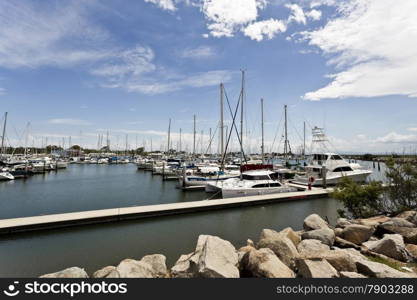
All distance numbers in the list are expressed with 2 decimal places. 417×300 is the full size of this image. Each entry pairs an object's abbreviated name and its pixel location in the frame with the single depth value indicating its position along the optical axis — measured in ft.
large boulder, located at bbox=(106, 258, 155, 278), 20.65
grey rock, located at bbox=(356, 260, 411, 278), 18.11
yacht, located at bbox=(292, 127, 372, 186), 100.65
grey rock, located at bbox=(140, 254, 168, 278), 24.12
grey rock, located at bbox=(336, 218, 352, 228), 36.95
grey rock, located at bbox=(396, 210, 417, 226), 35.03
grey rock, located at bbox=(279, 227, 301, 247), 31.10
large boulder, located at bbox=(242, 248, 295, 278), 18.81
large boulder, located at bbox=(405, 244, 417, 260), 25.44
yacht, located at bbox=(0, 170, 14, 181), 130.31
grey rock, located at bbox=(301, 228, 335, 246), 30.19
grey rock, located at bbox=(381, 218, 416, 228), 32.32
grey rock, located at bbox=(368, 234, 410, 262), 24.72
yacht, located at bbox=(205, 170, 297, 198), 74.37
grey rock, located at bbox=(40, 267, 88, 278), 20.34
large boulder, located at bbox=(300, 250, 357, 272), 20.08
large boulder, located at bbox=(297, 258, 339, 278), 18.03
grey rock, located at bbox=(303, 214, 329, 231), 35.60
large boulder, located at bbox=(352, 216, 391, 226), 35.66
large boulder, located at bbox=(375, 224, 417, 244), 29.73
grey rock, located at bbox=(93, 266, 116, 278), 22.23
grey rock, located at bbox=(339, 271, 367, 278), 17.61
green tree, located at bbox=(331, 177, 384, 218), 43.44
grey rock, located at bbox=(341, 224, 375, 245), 30.96
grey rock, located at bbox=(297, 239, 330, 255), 25.12
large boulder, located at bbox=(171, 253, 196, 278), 20.56
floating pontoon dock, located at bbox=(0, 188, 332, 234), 43.16
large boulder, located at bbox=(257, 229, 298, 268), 23.66
